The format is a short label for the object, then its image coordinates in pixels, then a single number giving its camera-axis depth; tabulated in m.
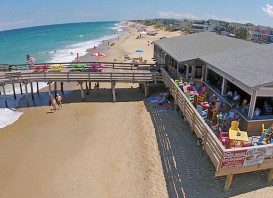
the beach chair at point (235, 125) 10.22
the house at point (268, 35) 76.78
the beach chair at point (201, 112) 12.19
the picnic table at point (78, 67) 22.27
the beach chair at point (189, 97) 13.88
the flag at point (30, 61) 22.78
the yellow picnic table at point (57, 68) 22.79
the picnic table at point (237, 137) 9.43
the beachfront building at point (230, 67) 10.16
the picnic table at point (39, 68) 22.23
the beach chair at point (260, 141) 9.34
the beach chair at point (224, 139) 9.74
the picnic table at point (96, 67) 21.69
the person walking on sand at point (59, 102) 18.98
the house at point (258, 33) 79.36
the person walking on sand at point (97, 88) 21.75
